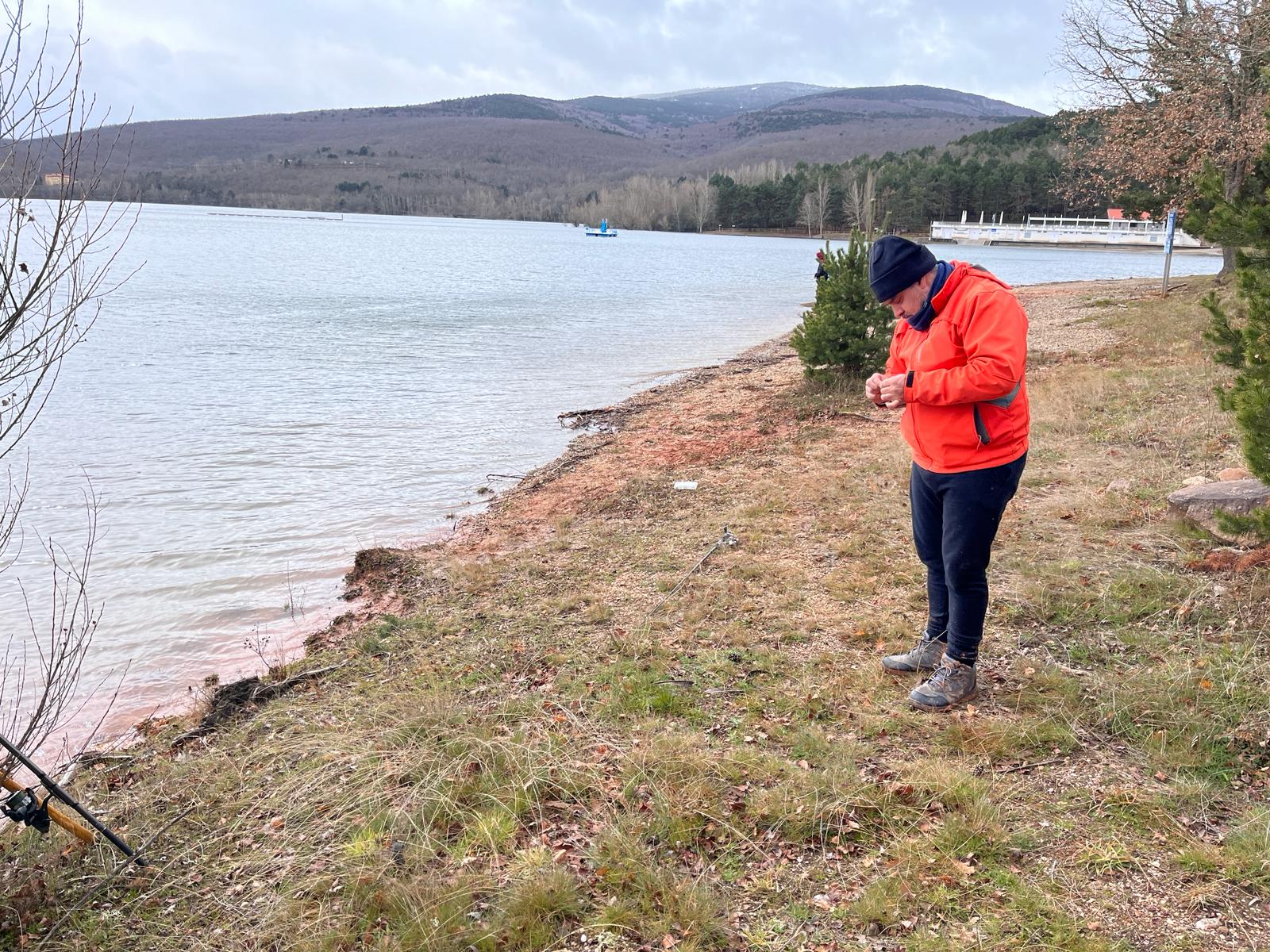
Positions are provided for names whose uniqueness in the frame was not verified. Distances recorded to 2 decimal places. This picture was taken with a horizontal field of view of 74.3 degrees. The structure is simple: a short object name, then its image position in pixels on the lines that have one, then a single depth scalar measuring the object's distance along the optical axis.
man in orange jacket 3.41
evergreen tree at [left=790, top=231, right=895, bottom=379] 12.58
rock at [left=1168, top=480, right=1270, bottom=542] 5.42
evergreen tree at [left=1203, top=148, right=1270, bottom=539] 4.26
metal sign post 19.52
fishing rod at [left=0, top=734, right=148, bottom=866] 2.96
